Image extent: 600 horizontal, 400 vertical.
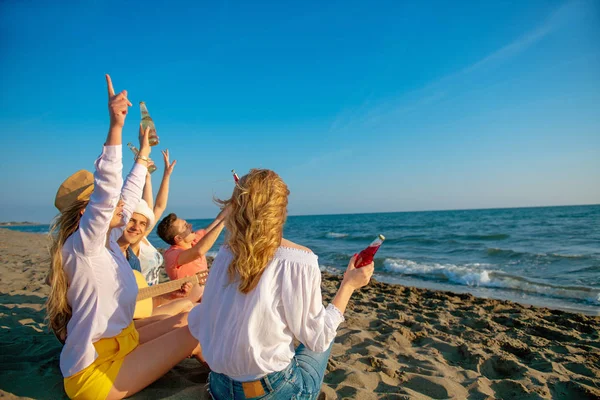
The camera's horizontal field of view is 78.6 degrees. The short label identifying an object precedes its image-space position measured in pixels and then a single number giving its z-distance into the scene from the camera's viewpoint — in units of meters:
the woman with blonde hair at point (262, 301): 1.83
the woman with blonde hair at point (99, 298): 1.95
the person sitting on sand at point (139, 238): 3.20
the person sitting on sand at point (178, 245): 3.69
